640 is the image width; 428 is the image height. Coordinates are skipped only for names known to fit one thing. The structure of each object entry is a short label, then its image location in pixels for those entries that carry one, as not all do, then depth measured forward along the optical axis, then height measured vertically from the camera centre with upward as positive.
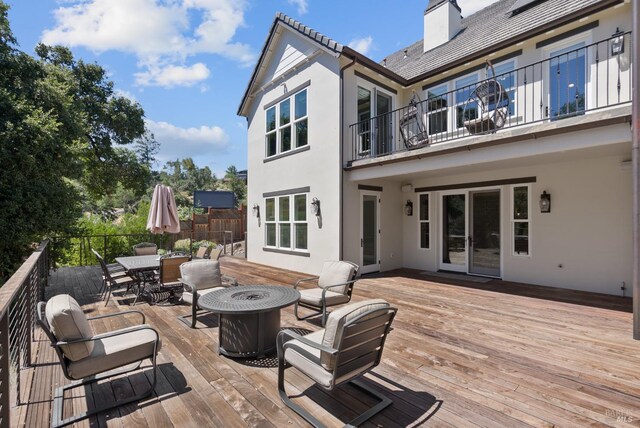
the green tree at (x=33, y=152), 6.52 +1.46
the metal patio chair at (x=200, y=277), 5.00 -1.02
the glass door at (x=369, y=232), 8.84 -0.48
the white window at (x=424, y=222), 9.50 -0.22
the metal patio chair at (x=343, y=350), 2.43 -1.17
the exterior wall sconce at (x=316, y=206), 8.91 +0.28
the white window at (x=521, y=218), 7.63 -0.09
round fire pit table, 3.60 -1.30
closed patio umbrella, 6.93 +0.10
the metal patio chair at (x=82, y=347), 2.56 -1.23
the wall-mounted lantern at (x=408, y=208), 9.82 +0.23
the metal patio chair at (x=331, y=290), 4.76 -1.21
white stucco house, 6.33 +1.31
